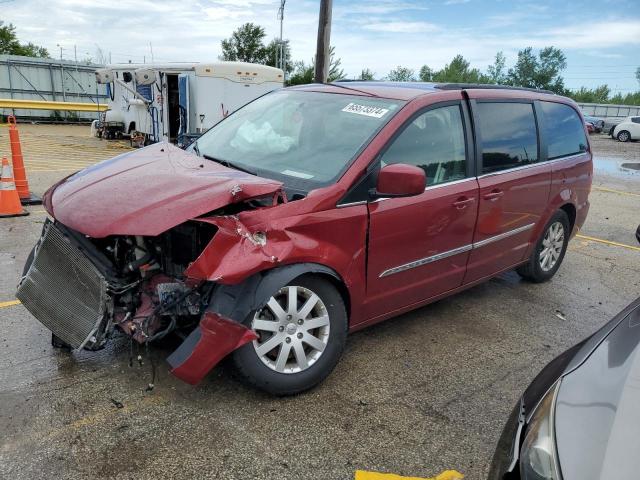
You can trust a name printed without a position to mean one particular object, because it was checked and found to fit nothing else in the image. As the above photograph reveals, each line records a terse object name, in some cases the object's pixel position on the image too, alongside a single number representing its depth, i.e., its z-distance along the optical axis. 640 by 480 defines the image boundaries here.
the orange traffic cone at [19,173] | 7.39
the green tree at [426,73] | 68.06
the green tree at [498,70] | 82.03
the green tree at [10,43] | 38.00
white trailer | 14.80
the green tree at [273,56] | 38.38
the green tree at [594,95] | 75.16
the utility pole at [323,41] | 11.19
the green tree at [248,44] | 40.56
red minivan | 2.71
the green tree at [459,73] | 72.50
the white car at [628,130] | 29.58
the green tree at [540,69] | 77.12
